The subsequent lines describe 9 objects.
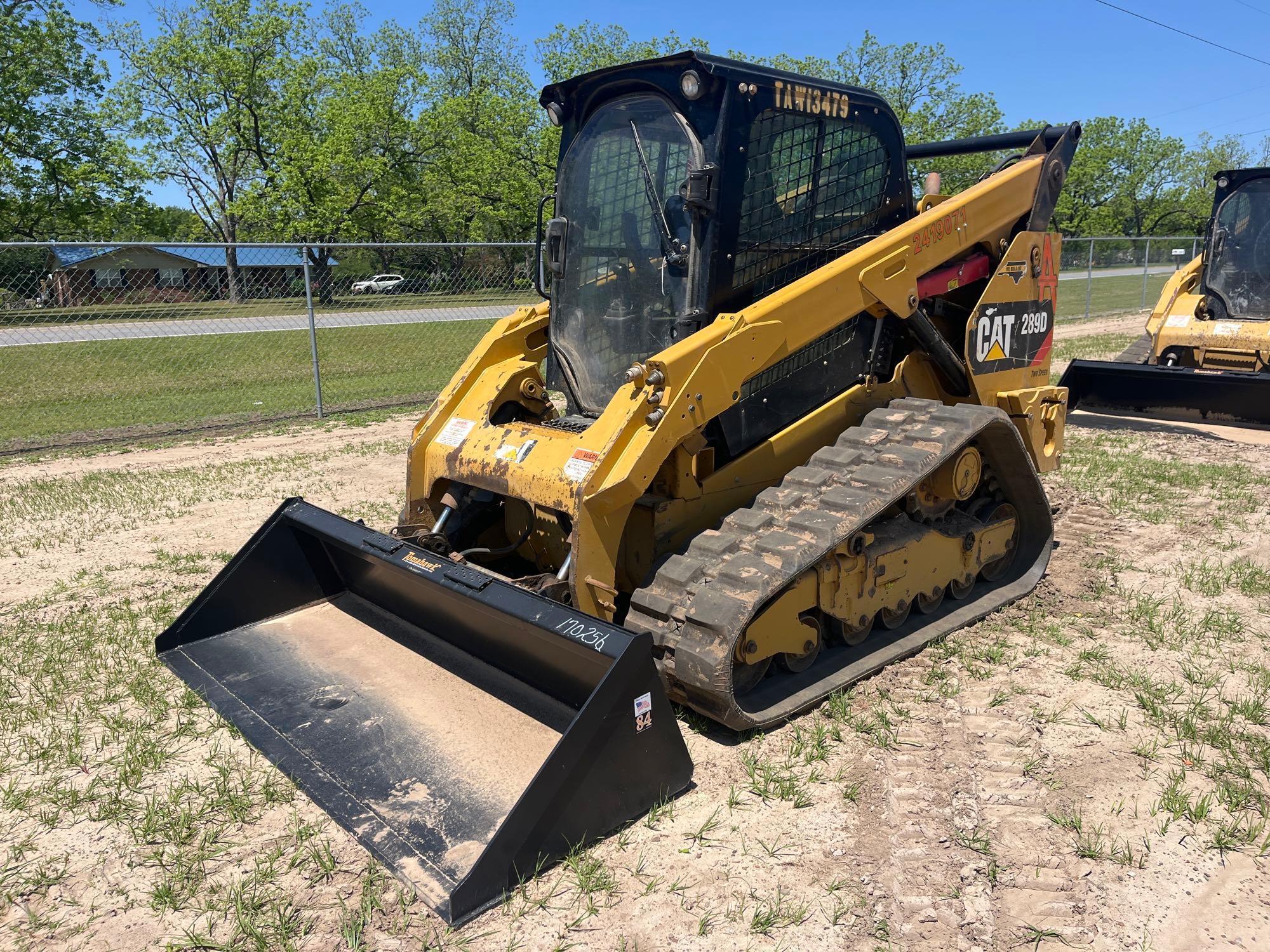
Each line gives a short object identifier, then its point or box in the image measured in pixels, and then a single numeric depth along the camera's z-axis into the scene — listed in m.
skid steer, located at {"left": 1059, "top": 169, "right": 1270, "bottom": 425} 9.44
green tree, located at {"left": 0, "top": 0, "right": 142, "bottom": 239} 30.42
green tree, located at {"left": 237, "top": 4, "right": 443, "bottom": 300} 34.56
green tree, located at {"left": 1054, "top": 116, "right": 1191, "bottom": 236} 59.81
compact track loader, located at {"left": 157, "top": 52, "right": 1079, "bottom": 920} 3.33
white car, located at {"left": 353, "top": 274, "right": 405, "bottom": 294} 14.27
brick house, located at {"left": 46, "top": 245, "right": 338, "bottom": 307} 11.46
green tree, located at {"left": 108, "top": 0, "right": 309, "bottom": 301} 36.38
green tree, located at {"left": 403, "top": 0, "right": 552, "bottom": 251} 36.97
